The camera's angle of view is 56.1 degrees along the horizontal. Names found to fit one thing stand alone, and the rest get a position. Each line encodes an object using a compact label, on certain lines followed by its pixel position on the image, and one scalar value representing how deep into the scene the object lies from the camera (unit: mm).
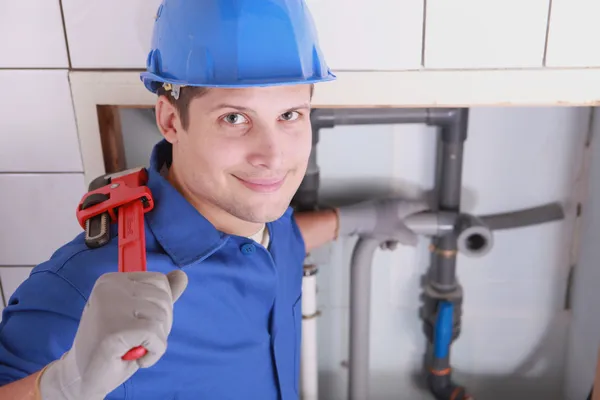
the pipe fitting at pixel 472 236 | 1283
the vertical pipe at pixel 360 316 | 1368
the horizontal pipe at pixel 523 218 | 1352
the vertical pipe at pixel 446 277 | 1279
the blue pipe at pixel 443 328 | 1393
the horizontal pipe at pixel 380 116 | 1236
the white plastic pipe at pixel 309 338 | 1345
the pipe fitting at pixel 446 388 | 1493
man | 682
